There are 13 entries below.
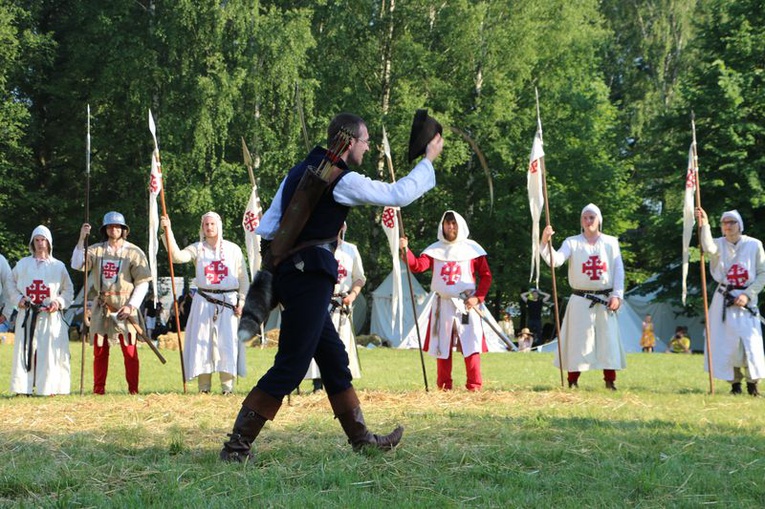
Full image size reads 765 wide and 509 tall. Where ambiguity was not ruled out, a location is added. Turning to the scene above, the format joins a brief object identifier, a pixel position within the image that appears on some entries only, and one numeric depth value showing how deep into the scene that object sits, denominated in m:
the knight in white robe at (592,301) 10.66
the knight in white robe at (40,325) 10.41
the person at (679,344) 25.06
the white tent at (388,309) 27.25
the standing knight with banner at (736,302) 11.00
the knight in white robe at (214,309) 10.36
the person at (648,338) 25.84
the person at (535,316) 28.62
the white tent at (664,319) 29.16
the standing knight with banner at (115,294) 10.38
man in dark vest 5.47
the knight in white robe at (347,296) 10.62
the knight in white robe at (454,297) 10.41
